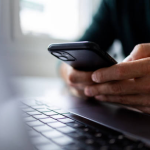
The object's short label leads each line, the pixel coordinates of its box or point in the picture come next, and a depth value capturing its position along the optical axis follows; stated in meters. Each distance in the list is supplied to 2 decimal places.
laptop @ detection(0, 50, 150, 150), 0.17
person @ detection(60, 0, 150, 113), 0.38
